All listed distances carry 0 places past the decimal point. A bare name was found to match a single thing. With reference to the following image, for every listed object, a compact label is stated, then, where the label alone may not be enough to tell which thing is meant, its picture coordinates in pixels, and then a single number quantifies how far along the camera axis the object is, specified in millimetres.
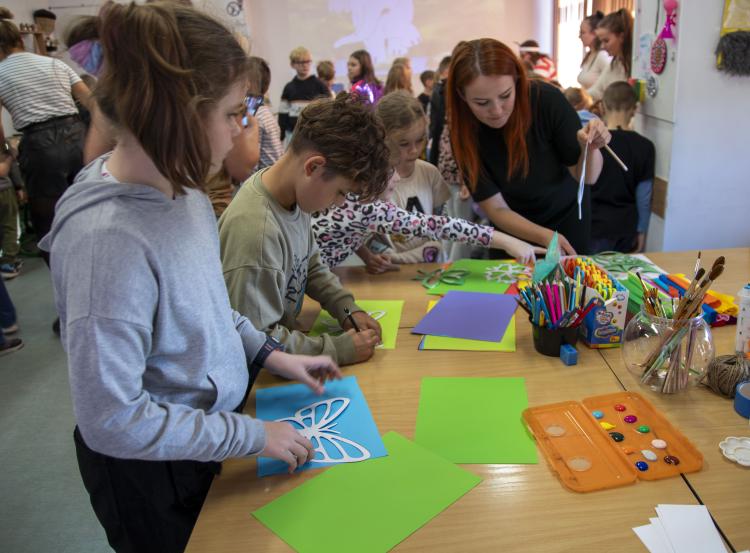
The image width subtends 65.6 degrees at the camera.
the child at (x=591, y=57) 3920
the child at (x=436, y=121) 2875
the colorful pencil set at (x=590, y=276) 1211
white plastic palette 843
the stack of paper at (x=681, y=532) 705
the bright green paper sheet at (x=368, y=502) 751
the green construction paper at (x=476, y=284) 1531
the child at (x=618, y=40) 3049
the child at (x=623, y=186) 2598
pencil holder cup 1163
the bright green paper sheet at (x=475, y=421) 898
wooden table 737
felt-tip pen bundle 1151
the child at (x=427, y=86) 5327
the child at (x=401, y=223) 1626
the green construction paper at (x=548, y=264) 1293
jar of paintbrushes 963
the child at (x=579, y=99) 3465
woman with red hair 1670
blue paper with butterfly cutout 906
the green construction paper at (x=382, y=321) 1312
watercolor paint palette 832
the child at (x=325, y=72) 5262
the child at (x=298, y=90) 5066
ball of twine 991
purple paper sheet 1291
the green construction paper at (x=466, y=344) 1229
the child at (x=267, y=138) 3264
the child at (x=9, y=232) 3941
